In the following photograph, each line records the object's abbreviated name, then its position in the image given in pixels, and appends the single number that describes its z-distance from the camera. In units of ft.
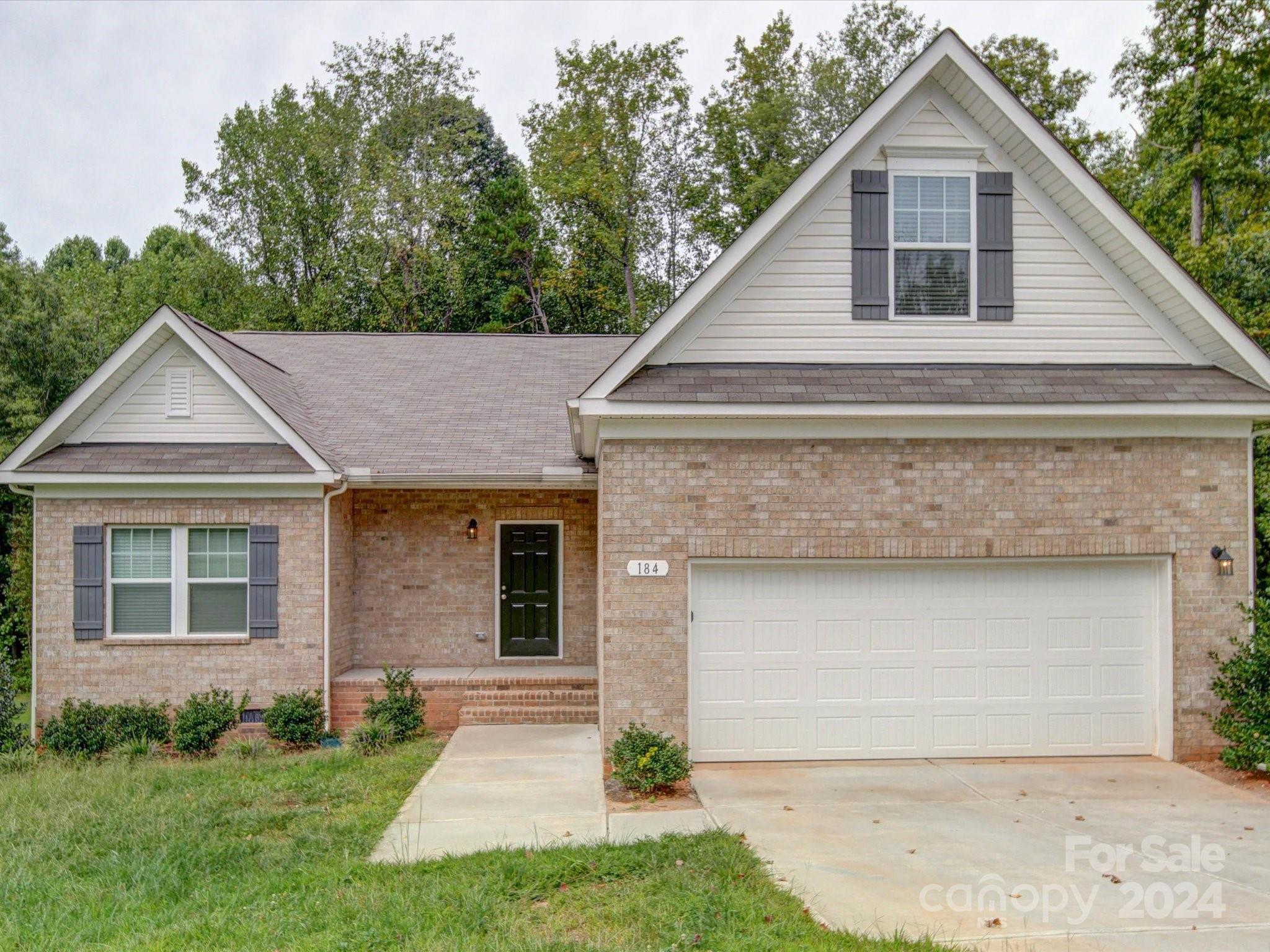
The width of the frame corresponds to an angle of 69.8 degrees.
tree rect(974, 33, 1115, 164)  88.28
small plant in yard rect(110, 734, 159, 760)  34.30
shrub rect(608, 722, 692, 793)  26.23
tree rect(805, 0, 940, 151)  97.50
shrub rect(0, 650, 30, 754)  35.01
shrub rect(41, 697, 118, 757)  34.99
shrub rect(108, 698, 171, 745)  35.22
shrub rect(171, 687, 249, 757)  34.45
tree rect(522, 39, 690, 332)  95.61
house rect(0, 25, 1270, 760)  29.27
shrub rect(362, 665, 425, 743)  35.55
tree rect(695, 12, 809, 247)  94.12
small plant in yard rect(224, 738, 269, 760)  33.81
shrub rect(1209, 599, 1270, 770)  27.96
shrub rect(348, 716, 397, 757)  33.88
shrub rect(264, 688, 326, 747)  35.12
